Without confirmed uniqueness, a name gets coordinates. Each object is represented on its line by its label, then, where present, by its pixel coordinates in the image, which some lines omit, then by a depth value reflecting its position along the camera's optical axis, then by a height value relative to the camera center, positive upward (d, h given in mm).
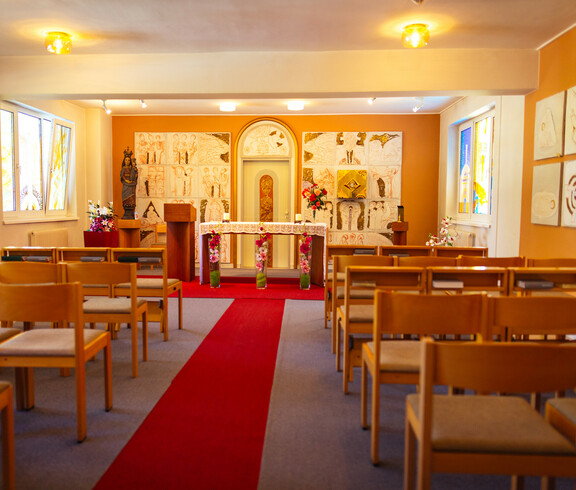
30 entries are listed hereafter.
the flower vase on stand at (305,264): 6816 -753
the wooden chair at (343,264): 3615 -408
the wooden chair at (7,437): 1840 -870
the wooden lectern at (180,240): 7246 -455
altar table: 6969 -290
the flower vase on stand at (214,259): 6859 -696
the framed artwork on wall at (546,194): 4805 +192
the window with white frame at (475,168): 7059 +681
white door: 9375 +254
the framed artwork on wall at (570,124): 4492 +825
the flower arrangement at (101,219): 8078 -168
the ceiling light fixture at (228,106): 8453 +1797
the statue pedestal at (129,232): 8383 -398
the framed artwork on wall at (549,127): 4746 +862
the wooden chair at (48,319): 2369 -533
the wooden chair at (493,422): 1406 -683
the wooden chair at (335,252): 4777 -417
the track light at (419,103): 7702 +1750
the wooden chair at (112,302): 3158 -662
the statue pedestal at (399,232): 7387 -314
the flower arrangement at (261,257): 6785 -656
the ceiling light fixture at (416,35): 4719 +1705
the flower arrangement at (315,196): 7268 +216
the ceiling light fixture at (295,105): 8311 +1789
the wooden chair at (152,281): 4215 -634
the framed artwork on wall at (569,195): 4492 +166
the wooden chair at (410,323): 2041 -470
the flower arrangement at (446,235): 7452 -392
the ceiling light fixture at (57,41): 4992 +1707
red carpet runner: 2125 -1152
